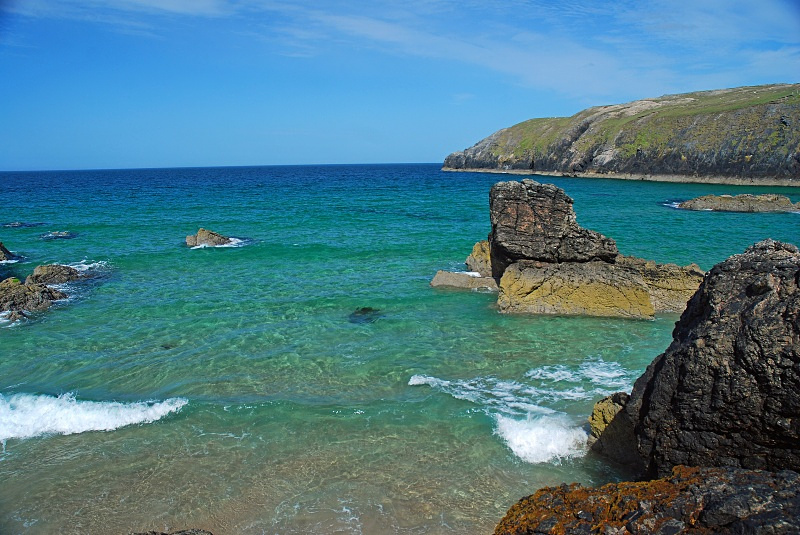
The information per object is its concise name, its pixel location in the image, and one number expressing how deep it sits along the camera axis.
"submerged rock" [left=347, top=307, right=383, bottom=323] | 19.91
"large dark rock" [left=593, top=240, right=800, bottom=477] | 7.08
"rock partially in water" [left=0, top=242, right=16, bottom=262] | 31.52
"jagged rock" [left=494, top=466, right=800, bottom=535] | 5.36
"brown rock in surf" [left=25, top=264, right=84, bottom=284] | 25.64
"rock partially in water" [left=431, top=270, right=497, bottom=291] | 23.98
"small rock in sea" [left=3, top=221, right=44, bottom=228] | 47.78
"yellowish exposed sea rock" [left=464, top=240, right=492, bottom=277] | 26.14
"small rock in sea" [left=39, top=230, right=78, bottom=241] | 40.53
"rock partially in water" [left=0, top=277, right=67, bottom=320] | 21.00
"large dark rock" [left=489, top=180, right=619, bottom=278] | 20.94
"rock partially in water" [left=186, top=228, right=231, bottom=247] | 35.88
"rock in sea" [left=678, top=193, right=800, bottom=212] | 56.41
